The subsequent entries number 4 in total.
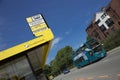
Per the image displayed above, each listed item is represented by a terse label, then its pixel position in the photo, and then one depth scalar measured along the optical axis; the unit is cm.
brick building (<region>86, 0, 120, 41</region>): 2418
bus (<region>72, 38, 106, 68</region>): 1278
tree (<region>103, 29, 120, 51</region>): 1710
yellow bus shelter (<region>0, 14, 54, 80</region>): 302
